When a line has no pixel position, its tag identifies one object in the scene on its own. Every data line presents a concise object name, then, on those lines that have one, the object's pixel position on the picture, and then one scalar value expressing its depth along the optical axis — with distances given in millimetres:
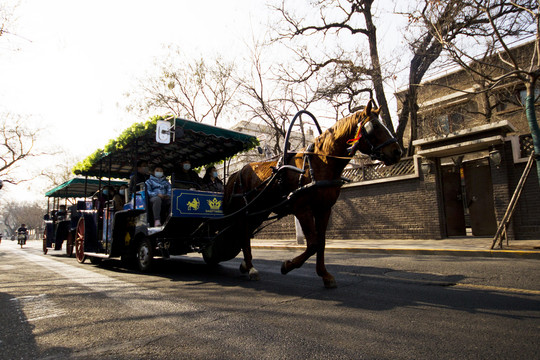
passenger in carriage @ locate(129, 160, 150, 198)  7285
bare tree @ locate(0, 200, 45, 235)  80688
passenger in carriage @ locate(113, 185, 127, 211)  7949
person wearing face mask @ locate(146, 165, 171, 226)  6512
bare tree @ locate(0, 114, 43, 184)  32638
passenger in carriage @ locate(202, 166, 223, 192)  7492
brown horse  4227
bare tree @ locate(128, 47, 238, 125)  22094
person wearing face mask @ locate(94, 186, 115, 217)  8625
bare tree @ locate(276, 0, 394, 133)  16250
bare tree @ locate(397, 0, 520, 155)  9672
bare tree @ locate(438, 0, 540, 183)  8164
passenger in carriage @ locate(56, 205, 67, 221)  12921
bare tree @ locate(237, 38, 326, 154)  17812
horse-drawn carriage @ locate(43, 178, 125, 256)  11242
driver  7207
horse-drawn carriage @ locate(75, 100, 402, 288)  4453
